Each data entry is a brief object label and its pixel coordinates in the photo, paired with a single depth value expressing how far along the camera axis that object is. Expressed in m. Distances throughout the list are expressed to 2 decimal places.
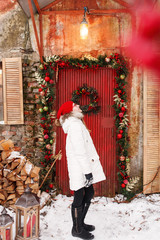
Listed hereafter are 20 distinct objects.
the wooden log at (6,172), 3.53
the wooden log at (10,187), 3.55
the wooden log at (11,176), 3.54
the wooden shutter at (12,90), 4.32
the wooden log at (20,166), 3.63
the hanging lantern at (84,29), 3.84
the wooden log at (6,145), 3.70
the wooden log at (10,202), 3.60
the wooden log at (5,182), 3.49
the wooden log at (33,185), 3.66
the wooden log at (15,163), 3.62
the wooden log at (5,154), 3.65
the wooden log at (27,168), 3.63
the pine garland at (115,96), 4.19
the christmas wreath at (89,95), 4.30
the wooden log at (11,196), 3.57
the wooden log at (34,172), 3.65
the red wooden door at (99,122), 4.41
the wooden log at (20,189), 3.64
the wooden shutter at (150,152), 4.25
